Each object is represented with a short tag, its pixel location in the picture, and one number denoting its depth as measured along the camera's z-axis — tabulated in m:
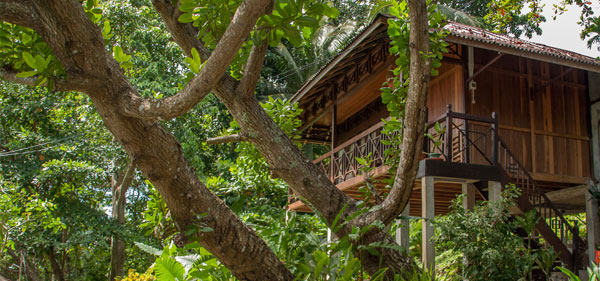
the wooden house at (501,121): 8.34
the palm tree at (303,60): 23.07
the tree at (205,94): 3.30
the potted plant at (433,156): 8.06
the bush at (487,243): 6.01
